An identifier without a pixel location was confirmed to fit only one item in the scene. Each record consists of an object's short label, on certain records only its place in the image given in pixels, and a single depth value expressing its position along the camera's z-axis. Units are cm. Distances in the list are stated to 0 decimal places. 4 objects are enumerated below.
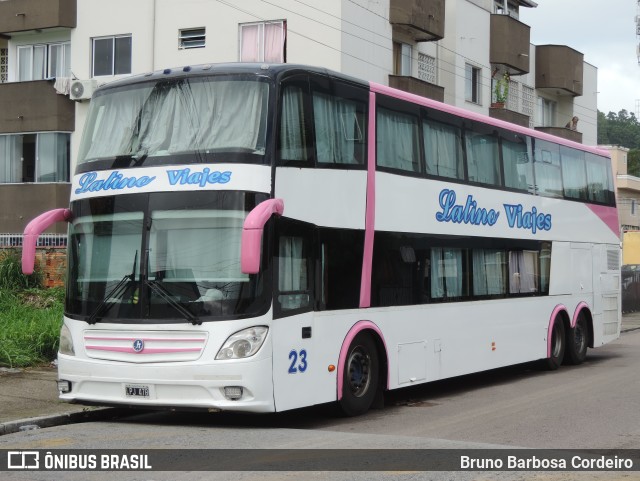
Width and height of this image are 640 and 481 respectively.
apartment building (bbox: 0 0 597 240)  2753
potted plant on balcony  3488
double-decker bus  1088
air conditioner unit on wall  2970
